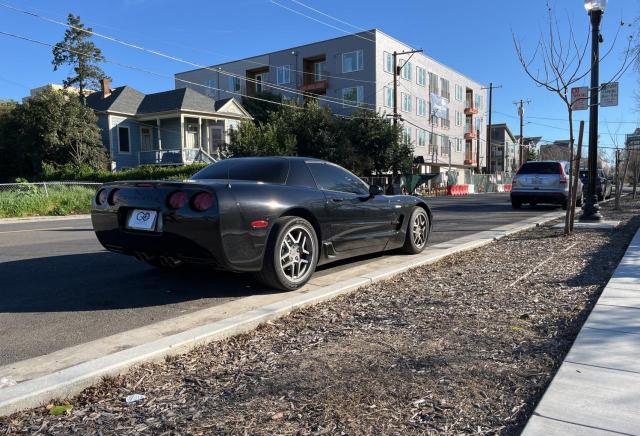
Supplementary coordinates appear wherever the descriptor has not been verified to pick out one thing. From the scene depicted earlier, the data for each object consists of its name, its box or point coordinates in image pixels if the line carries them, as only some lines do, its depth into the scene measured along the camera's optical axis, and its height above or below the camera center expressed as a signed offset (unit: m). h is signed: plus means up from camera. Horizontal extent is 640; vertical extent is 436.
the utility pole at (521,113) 64.25 +9.07
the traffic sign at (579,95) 9.11 +1.57
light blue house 34.69 +4.49
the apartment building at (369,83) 42.00 +9.58
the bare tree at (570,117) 9.08 +1.17
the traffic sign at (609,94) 10.70 +1.85
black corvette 4.47 -0.31
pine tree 51.06 +13.17
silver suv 15.52 -0.02
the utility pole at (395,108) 34.97 +5.29
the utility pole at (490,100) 56.13 +9.23
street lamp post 10.01 +1.57
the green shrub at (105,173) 27.74 +0.82
